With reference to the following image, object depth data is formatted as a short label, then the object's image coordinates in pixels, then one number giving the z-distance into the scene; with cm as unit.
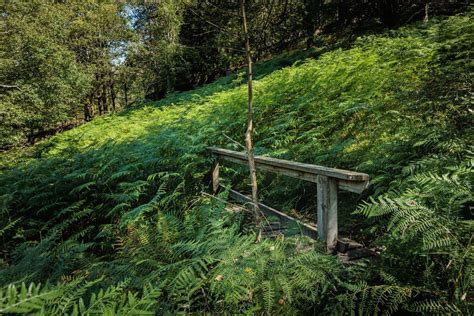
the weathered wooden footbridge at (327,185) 256
